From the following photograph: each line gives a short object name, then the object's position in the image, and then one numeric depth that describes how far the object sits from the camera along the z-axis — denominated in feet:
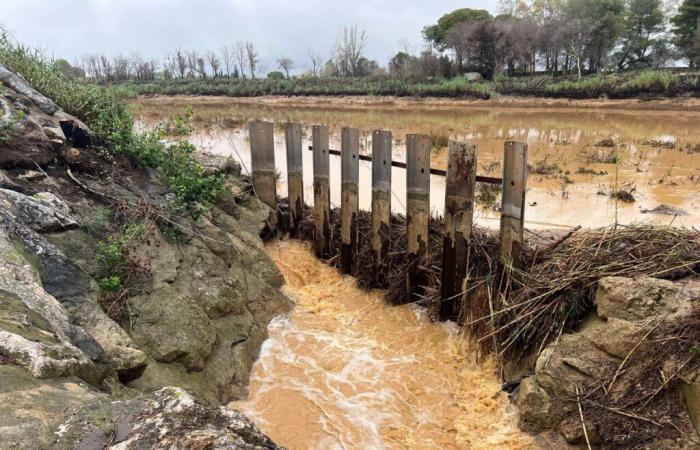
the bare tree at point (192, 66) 216.06
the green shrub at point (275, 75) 197.63
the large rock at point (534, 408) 14.75
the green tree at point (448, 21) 166.71
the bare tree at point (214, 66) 210.30
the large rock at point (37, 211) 14.16
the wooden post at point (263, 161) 27.45
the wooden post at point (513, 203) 18.47
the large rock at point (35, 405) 6.79
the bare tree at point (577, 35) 135.74
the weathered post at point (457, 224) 19.88
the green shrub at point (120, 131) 21.53
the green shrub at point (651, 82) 96.48
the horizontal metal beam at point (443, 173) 20.00
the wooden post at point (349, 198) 24.13
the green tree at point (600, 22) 133.59
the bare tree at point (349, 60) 195.52
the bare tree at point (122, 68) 222.07
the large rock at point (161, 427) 6.93
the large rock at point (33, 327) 8.82
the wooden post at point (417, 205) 21.38
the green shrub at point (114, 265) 14.65
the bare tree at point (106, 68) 220.08
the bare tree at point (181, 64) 215.31
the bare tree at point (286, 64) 202.59
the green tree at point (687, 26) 126.70
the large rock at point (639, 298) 13.93
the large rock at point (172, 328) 14.62
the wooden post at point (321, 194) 25.55
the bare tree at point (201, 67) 204.43
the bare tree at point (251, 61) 218.42
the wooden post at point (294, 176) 26.96
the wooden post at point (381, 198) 22.66
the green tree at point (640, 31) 144.97
